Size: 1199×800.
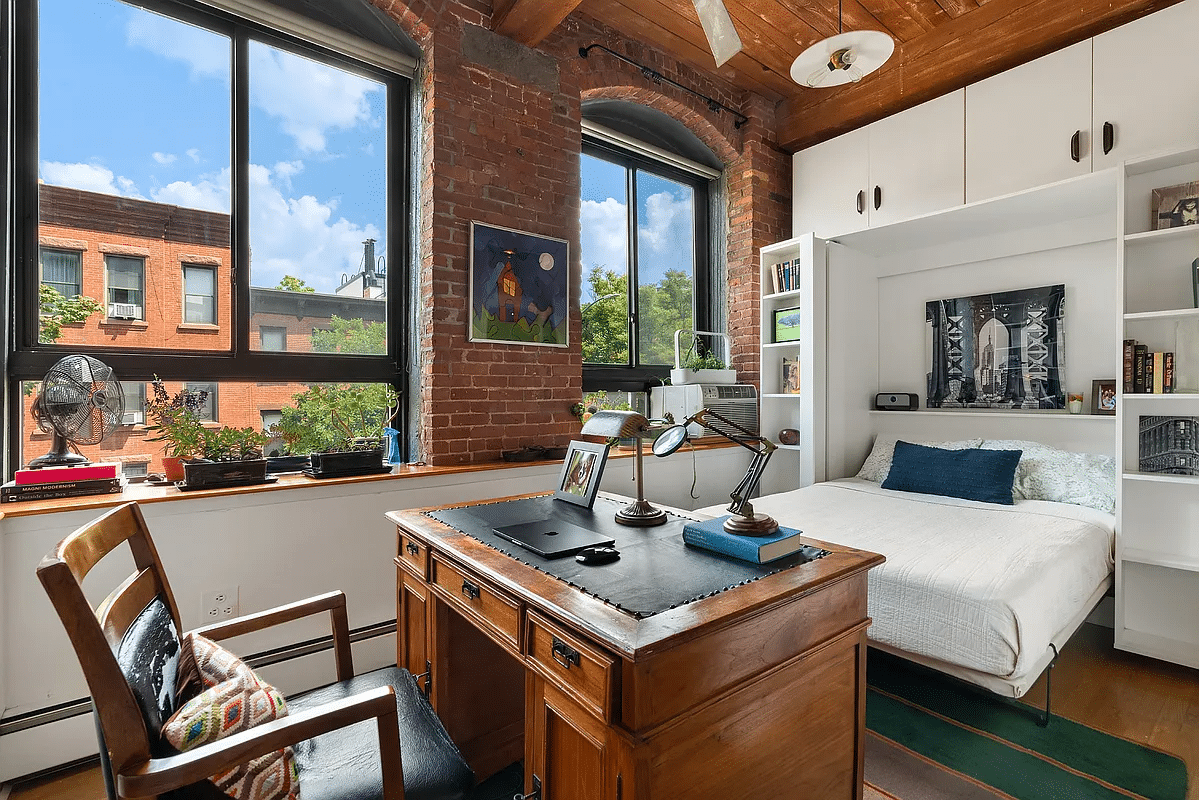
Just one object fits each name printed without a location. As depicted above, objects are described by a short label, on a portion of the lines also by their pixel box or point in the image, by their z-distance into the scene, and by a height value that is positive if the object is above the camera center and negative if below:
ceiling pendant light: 2.46 +1.44
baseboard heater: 1.84 -1.00
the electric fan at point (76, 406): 2.01 -0.03
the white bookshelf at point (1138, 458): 2.60 -0.32
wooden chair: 0.90 -0.56
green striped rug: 1.76 -1.18
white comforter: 1.82 -0.62
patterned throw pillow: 0.98 -0.56
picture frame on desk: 1.86 -0.26
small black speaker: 3.88 -0.08
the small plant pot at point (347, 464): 2.48 -0.30
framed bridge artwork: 3.33 +0.23
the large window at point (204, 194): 2.26 +0.86
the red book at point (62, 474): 1.95 -0.26
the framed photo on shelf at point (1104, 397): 3.07 -0.05
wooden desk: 1.02 -0.55
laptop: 1.46 -0.38
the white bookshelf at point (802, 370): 3.71 +0.14
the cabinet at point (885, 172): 3.53 +1.41
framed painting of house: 3.00 +0.56
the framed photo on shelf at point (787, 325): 3.94 +0.45
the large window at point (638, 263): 3.91 +0.91
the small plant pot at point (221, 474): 2.21 -0.30
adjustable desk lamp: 1.44 -0.22
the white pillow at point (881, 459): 3.67 -0.44
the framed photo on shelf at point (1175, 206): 2.53 +0.79
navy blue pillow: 3.08 -0.45
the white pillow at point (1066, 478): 2.94 -0.46
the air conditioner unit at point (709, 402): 3.84 -0.07
